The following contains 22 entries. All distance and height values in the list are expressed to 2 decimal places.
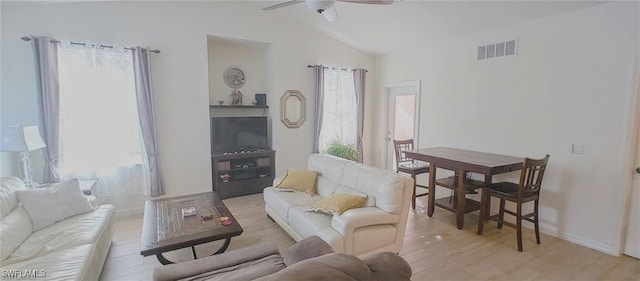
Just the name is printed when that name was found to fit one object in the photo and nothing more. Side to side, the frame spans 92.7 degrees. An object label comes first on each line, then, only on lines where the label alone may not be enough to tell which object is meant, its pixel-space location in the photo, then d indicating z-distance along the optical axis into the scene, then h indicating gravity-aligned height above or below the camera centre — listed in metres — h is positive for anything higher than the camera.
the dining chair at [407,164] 4.36 -0.73
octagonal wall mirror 5.29 +0.10
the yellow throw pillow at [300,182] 3.67 -0.81
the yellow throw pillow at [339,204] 2.79 -0.83
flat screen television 4.88 -0.32
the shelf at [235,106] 4.93 +0.14
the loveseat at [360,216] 2.56 -0.94
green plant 5.46 -0.64
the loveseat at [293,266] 1.22 -0.83
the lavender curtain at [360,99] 5.85 +0.31
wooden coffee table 2.32 -0.96
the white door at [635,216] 2.94 -0.96
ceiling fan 2.45 +0.90
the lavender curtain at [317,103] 5.44 +0.21
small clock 5.19 +0.64
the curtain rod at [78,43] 3.41 +0.83
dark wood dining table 3.34 -0.57
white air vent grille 3.79 +0.85
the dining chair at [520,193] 3.09 -0.82
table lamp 2.89 -0.26
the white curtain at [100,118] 3.67 -0.06
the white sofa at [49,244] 1.94 -0.98
